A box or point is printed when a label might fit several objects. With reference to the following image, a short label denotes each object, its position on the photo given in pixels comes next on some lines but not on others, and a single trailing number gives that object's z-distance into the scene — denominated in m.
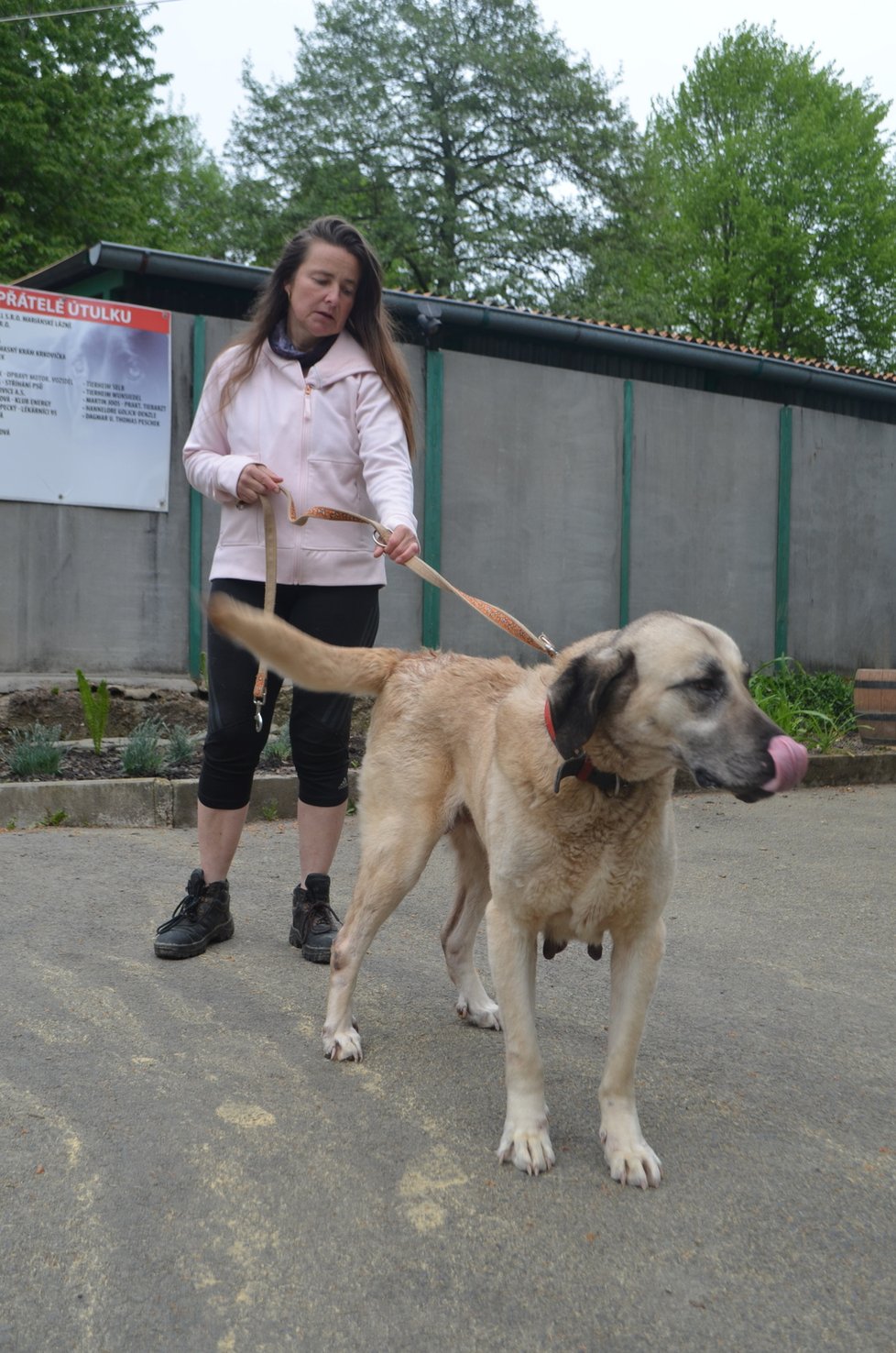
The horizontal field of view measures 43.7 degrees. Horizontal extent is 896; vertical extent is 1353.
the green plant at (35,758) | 6.30
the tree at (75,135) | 18.23
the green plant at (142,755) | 6.54
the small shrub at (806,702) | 9.18
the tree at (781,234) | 29.33
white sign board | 8.23
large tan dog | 2.40
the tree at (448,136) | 28.53
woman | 3.78
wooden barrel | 9.57
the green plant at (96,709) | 7.18
